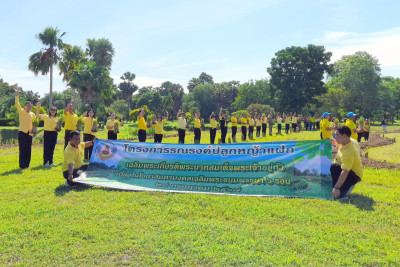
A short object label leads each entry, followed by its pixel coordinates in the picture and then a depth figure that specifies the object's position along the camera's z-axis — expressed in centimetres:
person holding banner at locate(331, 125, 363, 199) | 669
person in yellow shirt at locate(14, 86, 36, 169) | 1064
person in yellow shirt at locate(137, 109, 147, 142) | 1396
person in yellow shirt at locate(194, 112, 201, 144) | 1858
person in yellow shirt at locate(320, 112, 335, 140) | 1183
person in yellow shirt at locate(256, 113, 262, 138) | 2708
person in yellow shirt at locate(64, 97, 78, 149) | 1156
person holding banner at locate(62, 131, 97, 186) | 777
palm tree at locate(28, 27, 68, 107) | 3684
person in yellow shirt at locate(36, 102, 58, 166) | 1117
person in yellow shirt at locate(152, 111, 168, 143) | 1549
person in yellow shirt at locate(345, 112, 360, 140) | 1080
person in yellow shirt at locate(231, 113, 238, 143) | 2236
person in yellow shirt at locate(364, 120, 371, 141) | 2237
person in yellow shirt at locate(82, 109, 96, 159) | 1175
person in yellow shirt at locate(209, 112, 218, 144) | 1959
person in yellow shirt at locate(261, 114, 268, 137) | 2800
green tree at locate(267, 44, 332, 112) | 5031
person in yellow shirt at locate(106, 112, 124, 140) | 1260
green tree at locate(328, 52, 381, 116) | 5956
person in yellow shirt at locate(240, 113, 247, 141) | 2280
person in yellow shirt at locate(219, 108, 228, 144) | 2112
